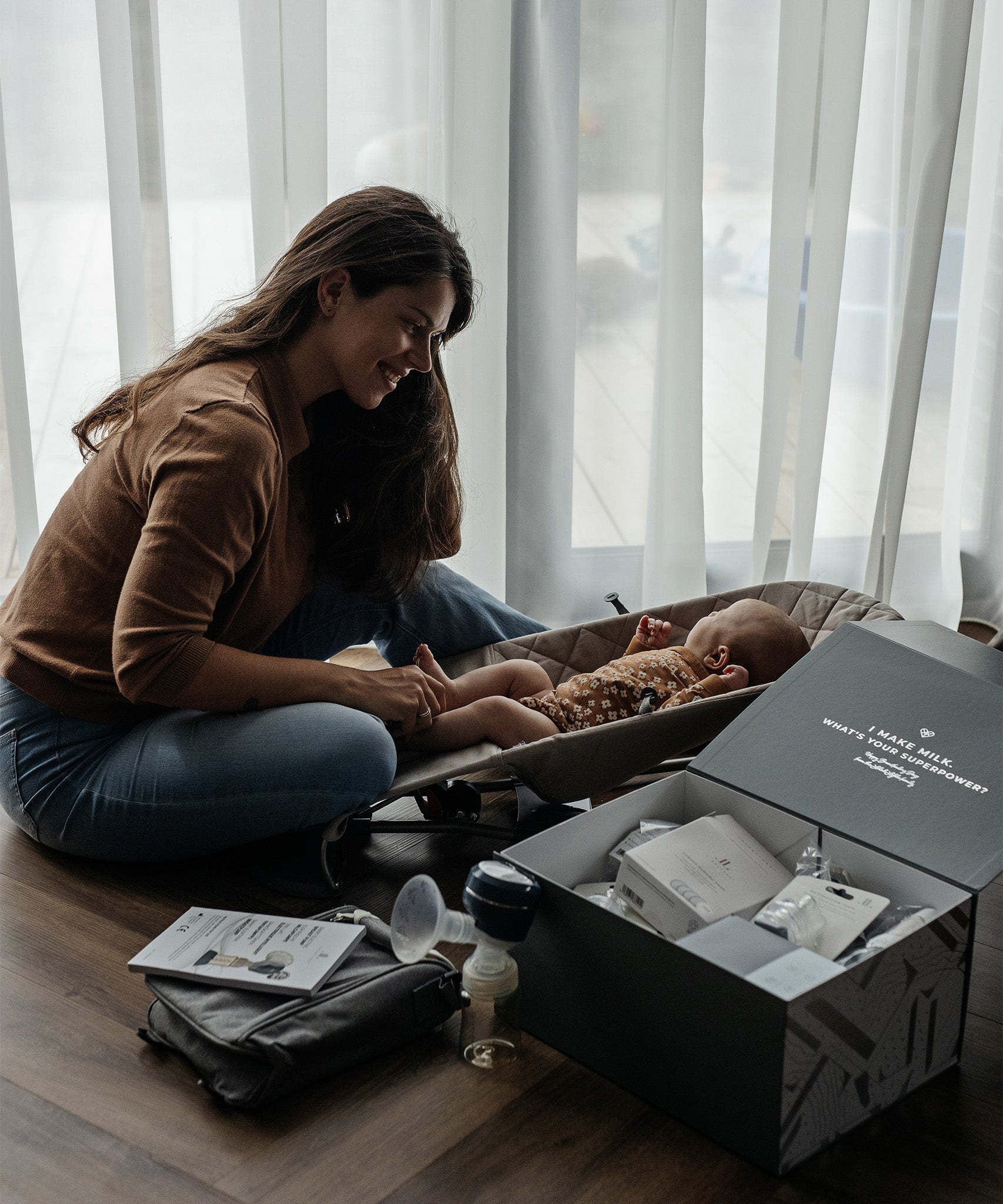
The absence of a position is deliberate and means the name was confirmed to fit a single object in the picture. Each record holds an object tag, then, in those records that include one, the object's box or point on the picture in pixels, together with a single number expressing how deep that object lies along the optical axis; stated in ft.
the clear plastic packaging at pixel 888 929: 3.73
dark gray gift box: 3.45
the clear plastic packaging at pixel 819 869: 4.26
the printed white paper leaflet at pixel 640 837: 4.48
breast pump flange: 3.86
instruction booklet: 4.16
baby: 5.90
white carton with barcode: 4.02
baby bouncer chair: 5.20
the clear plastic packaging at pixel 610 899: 4.15
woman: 4.77
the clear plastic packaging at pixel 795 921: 3.94
